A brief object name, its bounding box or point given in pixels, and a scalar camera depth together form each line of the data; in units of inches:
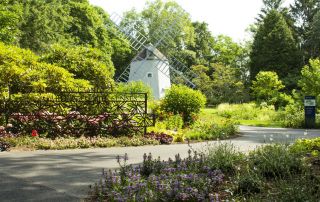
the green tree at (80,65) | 767.7
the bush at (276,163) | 267.1
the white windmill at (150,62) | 1620.3
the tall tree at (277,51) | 1894.7
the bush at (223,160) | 287.0
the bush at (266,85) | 1521.9
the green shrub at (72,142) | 467.6
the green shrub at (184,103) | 791.1
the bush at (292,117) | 877.6
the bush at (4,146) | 442.9
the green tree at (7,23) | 843.4
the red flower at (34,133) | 510.6
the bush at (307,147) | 316.7
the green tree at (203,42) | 2642.7
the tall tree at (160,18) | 2301.8
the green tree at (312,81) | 1042.7
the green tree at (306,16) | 2164.1
